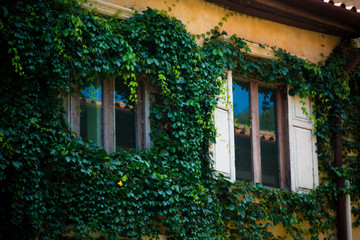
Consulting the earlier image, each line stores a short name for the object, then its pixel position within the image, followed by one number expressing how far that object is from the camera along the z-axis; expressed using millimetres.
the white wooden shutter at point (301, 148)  16361
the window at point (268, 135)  15782
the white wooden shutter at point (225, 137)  14873
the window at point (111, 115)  13204
